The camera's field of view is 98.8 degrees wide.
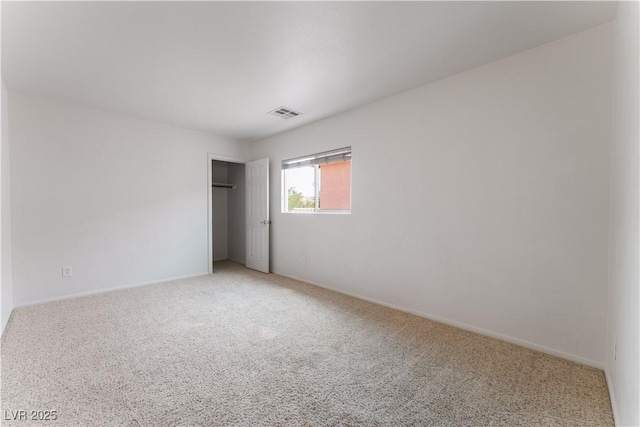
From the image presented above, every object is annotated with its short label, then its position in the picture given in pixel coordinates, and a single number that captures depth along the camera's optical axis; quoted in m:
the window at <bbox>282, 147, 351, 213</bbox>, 3.77
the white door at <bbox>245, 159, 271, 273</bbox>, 4.74
